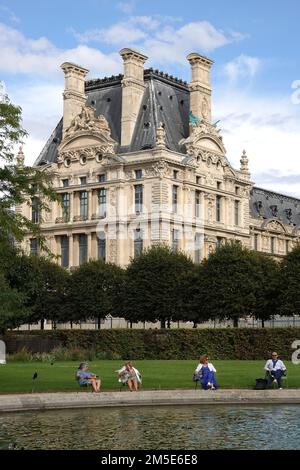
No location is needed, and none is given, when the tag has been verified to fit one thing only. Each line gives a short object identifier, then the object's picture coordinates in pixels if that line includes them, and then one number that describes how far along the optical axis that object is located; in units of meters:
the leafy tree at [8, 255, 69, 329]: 72.31
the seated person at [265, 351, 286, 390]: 34.41
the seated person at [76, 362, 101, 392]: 32.28
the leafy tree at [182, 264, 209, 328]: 70.12
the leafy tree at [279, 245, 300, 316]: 66.50
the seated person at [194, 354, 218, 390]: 32.97
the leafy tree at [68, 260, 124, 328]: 74.62
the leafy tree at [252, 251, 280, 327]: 68.96
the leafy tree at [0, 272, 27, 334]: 37.06
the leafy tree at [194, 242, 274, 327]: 69.19
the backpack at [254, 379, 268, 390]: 33.22
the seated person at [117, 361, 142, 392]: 33.06
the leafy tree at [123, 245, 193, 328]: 71.44
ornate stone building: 90.25
